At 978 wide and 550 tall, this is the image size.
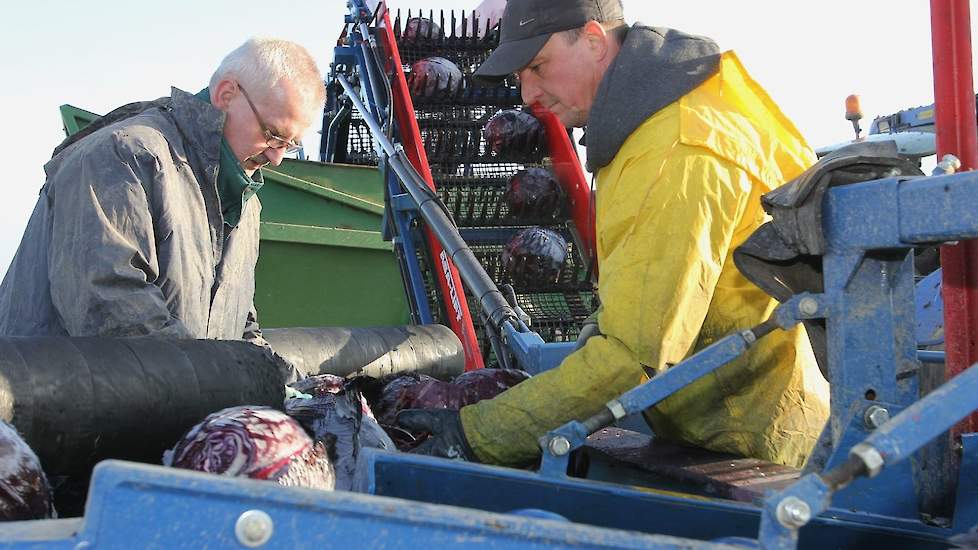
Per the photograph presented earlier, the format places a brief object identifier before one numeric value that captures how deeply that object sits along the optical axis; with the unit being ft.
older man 9.22
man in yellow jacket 6.95
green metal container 23.18
